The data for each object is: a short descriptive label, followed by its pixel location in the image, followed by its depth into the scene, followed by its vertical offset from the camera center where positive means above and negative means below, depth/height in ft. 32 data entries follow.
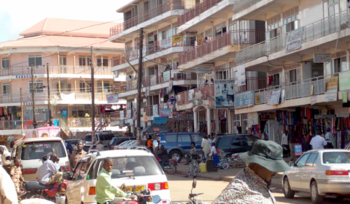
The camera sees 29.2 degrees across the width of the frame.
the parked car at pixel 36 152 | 72.49 -3.33
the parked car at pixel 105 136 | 183.52 -4.58
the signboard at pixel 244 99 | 134.87 +3.39
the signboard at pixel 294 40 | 111.24 +12.62
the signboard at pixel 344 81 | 97.14 +4.78
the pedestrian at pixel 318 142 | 94.07 -3.94
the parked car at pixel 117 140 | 162.25 -5.09
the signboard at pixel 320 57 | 109.19 +9.23
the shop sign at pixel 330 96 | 100.99 +2.69
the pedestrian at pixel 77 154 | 75.36 -3.96
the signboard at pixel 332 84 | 101.19 +4.57
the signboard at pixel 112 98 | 240.63 +7.57
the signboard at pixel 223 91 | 147.43 +5.52
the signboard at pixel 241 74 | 135.33 +8.43
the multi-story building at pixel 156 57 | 191.11 +18.97
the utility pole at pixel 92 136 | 181.88 -4.42
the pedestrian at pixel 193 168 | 105.19 -7.97
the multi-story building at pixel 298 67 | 103.71 +8.64
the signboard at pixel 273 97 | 121.79 +3.39
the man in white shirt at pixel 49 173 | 56.44 -4.55
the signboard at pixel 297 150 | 101.35 -5.36
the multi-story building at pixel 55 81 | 267.59 +16.00
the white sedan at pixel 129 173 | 41.45 -3.43
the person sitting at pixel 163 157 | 116.51 -6.86
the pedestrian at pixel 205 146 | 123.33 -5.39
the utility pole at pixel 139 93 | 135.27 +5.31
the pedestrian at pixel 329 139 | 104.86 -4.12
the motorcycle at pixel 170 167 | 116.51 -8.51
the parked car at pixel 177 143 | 139.03 -5.30
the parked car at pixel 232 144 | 120.26 -4.96
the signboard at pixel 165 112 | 190.60 +1.66
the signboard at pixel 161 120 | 188.24 -0.59
